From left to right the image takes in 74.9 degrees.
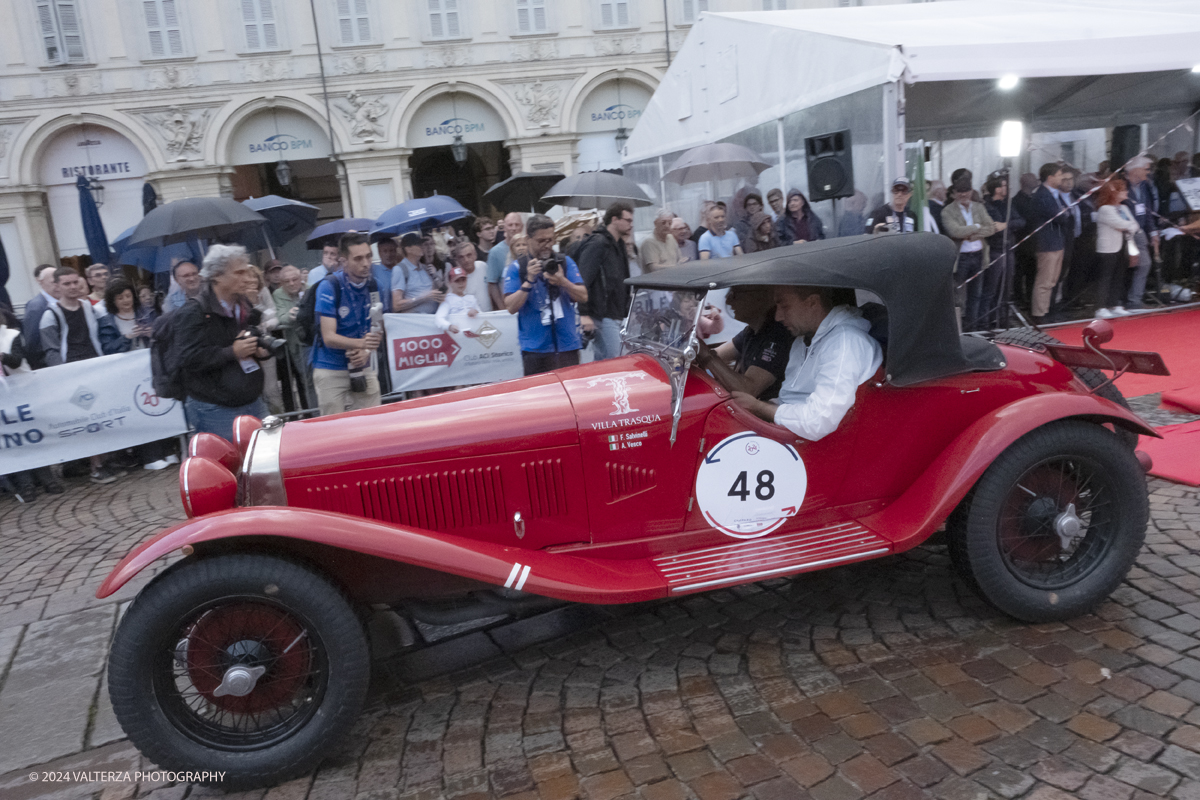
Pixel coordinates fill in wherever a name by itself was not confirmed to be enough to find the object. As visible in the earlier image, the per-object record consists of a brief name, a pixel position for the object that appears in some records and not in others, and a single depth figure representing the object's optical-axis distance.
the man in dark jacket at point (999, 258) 9.12
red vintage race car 2.68
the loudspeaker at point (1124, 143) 10.98
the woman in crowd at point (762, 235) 9.20
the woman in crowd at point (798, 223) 9.11
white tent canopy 7.25
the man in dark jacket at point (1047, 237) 9.15
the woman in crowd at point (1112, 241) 9.06
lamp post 9.10
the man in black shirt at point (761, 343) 3.54
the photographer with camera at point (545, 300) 5.75
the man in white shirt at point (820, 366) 3.04
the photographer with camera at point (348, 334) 5.54
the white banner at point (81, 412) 6.62
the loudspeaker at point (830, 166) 8.09
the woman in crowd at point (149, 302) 7.53
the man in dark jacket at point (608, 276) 6.81
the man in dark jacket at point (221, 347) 4.46
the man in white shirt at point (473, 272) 7.90
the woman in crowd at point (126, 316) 7.34
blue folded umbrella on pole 11.82
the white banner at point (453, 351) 7.33
